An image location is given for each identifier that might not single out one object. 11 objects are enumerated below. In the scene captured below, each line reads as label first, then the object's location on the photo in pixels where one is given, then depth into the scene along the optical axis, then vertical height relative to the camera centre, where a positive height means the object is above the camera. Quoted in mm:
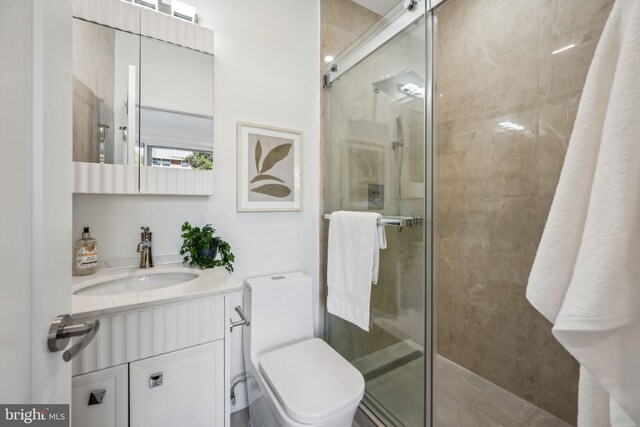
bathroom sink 1033 -297
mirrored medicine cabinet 1067 +489
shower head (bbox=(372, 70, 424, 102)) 1115 +597
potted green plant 1234 -165
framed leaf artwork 1472 +269
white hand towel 1272 -245
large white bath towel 443 -40
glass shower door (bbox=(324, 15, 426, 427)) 1130 +116
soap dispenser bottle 1043 -169
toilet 974 -684
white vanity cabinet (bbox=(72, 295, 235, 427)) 812 -520
